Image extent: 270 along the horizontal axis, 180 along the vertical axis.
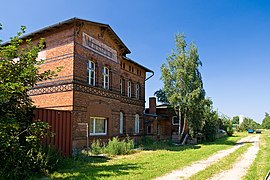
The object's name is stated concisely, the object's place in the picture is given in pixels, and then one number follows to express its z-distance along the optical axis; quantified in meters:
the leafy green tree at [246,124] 72.38
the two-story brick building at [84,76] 14.09
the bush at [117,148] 14.04
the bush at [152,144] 18.44
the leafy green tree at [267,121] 85.88
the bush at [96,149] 13.88
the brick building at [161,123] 24.77
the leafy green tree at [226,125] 44.40
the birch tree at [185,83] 22.41
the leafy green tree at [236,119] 110.70
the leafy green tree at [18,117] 6.86
